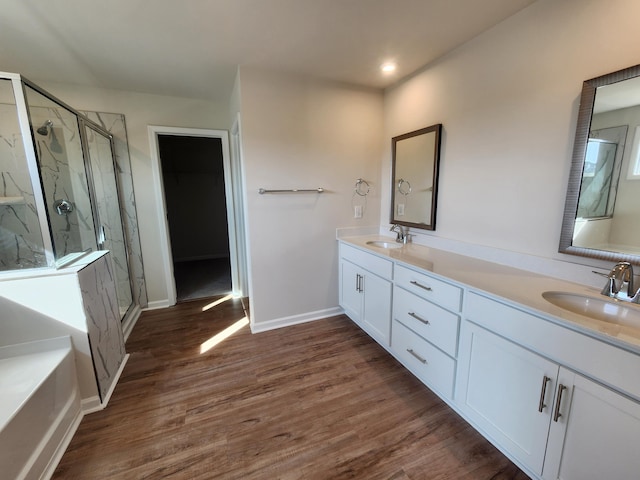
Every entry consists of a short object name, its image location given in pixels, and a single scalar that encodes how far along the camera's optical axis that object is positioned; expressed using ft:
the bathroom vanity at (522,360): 3.15
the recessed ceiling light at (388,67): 7.39
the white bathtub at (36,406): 3.85
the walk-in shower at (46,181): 5.07
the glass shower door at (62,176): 5.37
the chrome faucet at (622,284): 3.90
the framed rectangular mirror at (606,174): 4.03
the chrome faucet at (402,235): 8.56
